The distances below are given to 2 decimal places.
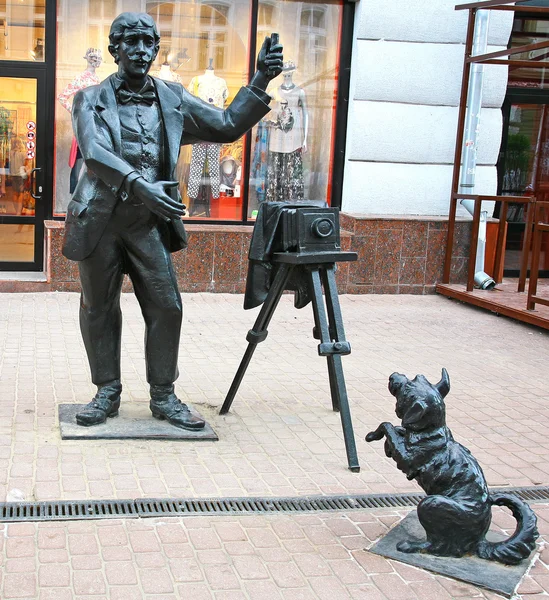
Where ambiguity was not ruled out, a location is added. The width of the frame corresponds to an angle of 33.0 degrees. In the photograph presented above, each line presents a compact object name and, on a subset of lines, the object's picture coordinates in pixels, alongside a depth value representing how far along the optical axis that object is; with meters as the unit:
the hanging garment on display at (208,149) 10.38
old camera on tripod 5.10
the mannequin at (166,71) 10.29
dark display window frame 9.92
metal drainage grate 4.11
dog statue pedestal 3.68
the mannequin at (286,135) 10.71
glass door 10.02
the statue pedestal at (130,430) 5.08
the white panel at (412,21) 10.15
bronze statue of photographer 4.85
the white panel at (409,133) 10.37
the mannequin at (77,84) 10.02
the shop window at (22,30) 9.84
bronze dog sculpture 3.79
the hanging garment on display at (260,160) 10.70
